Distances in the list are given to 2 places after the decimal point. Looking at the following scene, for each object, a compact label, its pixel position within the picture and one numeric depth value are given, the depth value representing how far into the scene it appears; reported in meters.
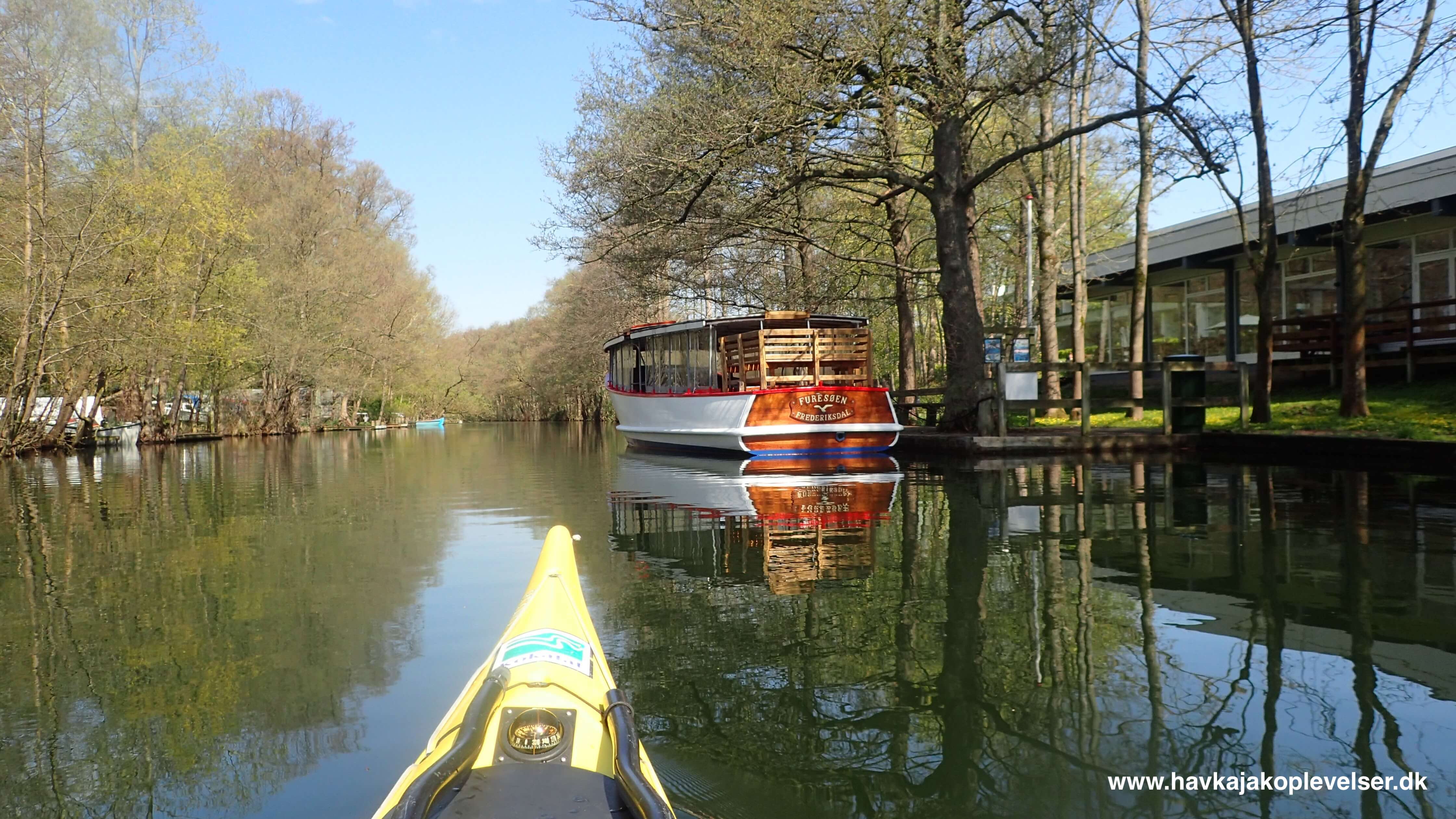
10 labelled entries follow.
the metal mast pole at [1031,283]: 22.25
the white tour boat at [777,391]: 19.67
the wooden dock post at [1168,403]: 17.66
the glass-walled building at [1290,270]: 19.73
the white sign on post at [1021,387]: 18.06
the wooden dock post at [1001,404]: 17.84
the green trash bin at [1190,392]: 17.88
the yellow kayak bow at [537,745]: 2.68
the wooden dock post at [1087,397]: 17.53
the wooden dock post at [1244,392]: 17.33
